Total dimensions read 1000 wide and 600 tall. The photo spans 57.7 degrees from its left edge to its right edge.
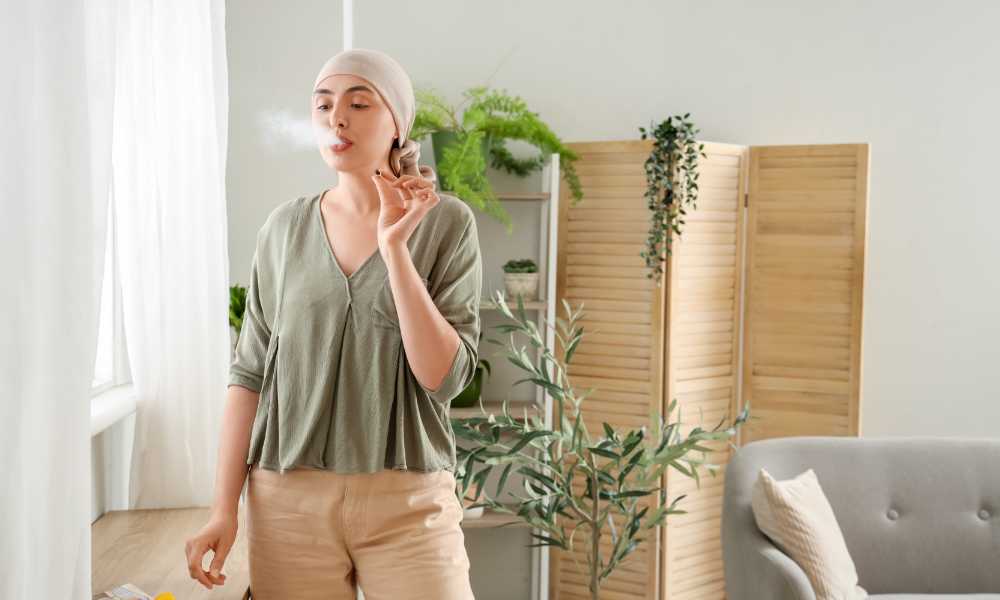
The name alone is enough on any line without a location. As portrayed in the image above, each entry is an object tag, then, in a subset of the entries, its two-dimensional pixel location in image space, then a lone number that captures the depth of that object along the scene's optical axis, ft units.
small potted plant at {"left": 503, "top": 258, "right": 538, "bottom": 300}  12.30
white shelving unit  11.98
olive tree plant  9.13
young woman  4.60
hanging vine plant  11.96
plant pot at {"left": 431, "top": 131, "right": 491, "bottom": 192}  11.98
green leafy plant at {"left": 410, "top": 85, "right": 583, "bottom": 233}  11.42
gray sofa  8.89
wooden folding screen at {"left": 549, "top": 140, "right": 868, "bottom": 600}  12.35
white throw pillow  7.95
